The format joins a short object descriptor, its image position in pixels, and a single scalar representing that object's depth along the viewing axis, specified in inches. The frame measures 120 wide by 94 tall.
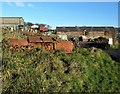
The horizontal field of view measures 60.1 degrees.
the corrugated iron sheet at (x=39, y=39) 238.4
